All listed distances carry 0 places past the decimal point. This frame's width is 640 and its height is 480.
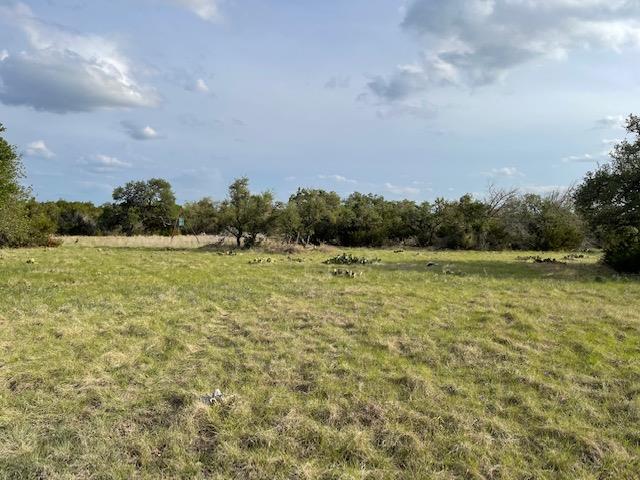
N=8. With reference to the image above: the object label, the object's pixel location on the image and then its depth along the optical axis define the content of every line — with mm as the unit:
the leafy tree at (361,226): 37625
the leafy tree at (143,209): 48531
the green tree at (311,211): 31288
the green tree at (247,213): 27953
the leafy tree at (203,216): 30197
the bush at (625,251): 16953
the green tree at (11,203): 22203
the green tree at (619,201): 16922
